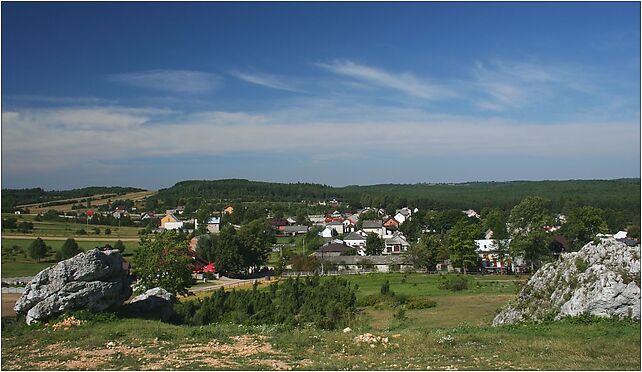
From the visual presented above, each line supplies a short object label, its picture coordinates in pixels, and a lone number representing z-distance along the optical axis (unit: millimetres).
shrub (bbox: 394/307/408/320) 29172
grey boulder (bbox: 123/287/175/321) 20766
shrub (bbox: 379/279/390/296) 41250
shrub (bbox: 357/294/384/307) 37062
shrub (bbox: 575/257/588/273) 20606
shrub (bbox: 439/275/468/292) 45406
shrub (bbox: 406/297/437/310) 35000
